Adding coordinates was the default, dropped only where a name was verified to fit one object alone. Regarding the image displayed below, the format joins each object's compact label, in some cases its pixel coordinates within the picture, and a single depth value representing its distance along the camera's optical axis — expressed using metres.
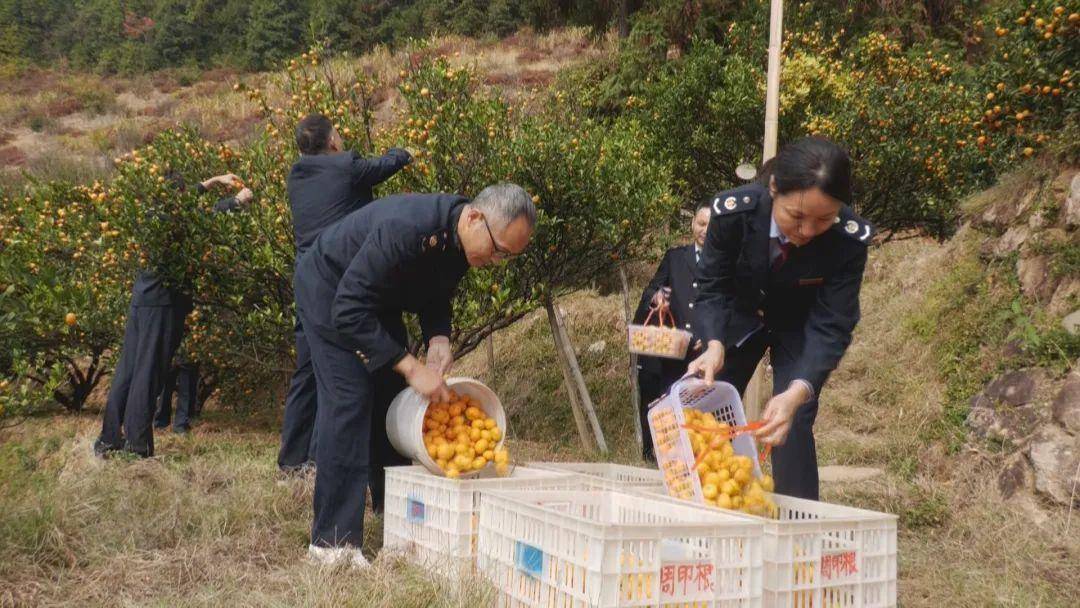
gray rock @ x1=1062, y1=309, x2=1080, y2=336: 5.23
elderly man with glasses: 3.53
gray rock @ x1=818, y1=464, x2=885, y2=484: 5.74
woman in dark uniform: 3.17
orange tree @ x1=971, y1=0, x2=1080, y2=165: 5.88
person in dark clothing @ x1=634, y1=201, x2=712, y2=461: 6.40
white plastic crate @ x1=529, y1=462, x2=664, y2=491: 3.78
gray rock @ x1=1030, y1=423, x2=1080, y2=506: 4.47
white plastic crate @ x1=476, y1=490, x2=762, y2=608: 2.60
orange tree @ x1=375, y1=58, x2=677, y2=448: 6.36
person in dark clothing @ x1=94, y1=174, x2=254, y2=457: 6.22
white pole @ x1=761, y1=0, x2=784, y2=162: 6.66
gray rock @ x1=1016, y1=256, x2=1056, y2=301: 5.79
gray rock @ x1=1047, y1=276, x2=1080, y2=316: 5.43
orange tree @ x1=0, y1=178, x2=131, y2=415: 3.96
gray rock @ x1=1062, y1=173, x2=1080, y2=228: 5.77
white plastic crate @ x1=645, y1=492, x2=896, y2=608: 2.87
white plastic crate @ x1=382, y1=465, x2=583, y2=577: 3.39
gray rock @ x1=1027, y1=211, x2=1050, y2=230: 6.09
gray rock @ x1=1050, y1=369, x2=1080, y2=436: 4.70
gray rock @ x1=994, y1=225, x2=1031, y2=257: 6.32
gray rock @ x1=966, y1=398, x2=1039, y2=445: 5.02
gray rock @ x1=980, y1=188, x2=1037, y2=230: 6.51
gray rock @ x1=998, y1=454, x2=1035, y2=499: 4.75
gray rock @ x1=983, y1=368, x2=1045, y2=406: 5.21
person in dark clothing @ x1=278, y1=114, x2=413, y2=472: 5.14
